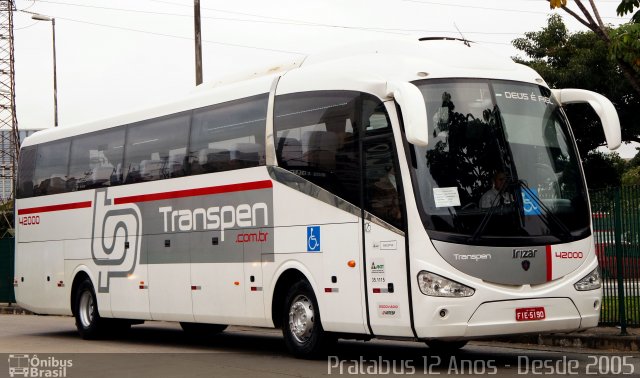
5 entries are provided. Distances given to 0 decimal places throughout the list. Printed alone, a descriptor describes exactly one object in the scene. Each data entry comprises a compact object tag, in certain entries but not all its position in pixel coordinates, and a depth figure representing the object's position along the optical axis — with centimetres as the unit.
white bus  1205
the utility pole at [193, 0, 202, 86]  2491
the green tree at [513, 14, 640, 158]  3328
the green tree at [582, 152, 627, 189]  3431
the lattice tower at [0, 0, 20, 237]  6388
